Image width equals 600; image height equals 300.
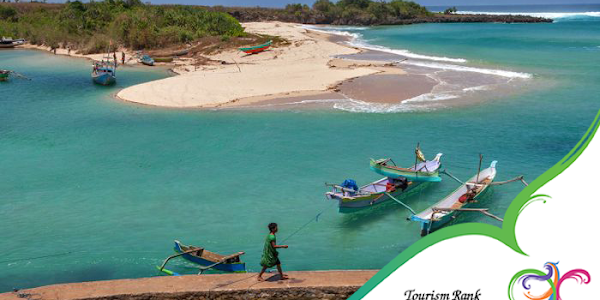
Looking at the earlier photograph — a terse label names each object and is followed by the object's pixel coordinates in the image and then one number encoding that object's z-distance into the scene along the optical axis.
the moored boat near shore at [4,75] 38.56
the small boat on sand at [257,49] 48.53
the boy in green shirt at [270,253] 9.59
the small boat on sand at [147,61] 46.78
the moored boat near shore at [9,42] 63.06
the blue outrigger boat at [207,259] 11.70
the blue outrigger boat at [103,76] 36.72
